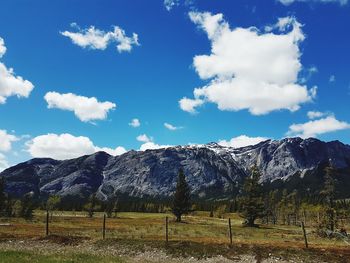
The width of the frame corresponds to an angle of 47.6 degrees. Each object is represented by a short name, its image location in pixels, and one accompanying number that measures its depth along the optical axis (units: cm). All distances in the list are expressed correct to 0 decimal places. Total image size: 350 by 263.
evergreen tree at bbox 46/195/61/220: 13701
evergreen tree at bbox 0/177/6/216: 12150
